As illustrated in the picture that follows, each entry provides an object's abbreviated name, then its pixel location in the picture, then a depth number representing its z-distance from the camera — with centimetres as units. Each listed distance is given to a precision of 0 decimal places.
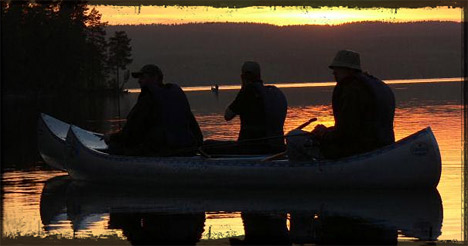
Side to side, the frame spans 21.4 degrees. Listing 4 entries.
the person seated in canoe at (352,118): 1820
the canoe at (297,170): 1827
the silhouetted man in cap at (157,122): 1962
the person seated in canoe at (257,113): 2009
